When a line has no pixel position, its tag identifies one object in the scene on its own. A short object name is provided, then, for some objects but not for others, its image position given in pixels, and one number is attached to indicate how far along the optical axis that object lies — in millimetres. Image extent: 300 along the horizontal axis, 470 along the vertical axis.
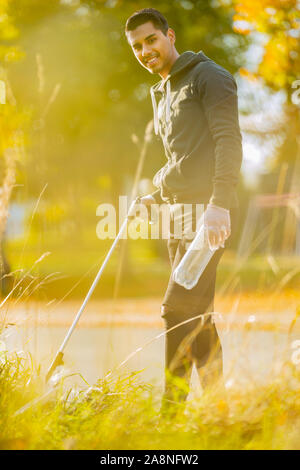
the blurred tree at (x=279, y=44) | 9352
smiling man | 4910
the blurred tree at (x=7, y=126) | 5811
